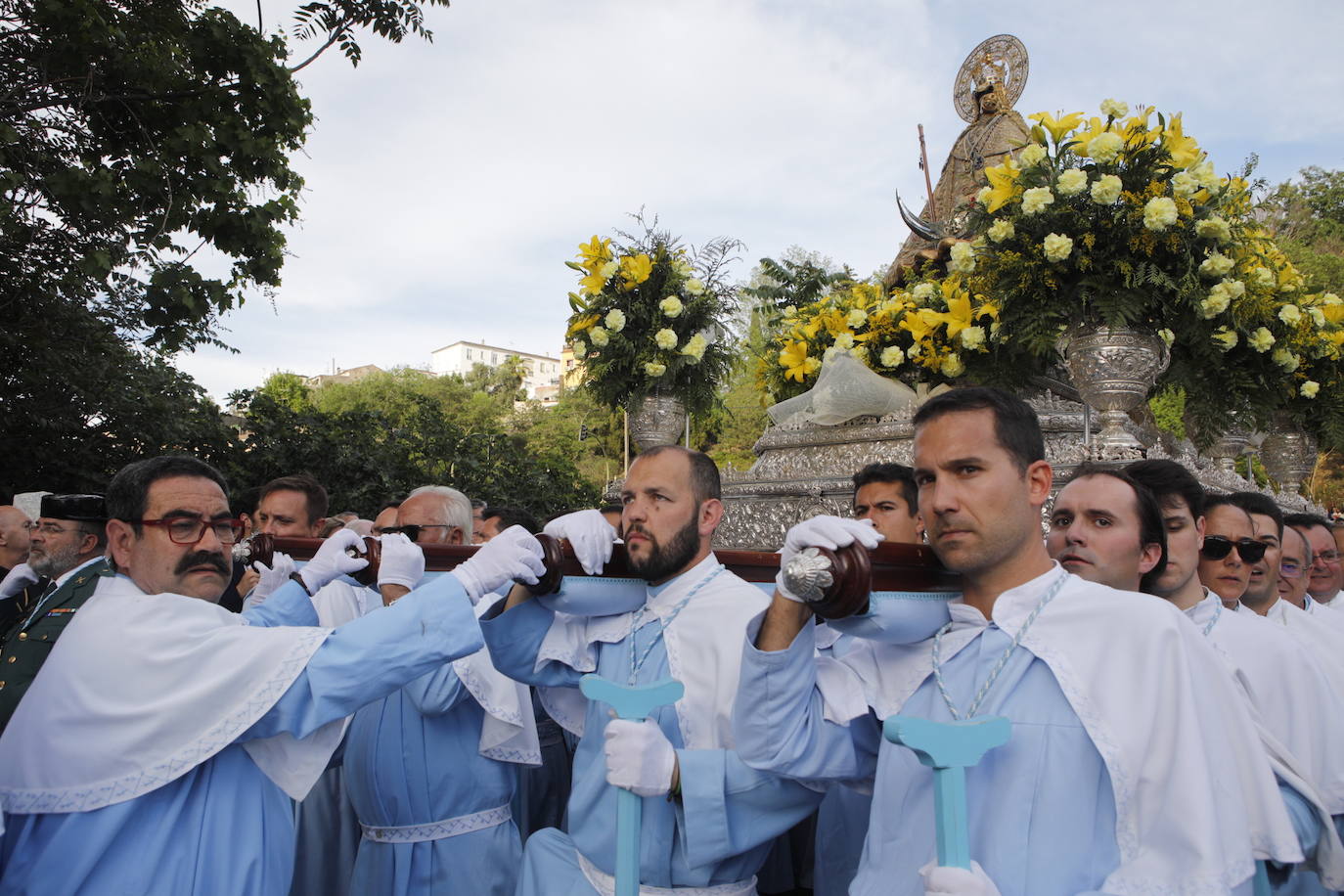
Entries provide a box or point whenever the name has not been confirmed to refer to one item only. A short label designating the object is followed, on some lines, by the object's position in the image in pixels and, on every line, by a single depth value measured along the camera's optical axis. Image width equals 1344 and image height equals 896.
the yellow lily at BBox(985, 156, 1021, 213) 5.80
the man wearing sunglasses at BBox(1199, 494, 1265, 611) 3.81
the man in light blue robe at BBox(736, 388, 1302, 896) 2.05
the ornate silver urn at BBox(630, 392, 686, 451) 7.68
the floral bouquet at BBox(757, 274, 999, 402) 6.65
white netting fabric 7.00
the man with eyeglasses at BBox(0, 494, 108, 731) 3.68
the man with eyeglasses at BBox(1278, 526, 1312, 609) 4.88
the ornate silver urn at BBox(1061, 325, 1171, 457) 5.48
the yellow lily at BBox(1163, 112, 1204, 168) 5.58
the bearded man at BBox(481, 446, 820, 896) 2.83
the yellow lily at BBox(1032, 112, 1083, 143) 5.77
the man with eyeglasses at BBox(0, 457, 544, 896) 2.62
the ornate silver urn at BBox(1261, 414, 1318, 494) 8.63
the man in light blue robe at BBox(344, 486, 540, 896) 3.96
